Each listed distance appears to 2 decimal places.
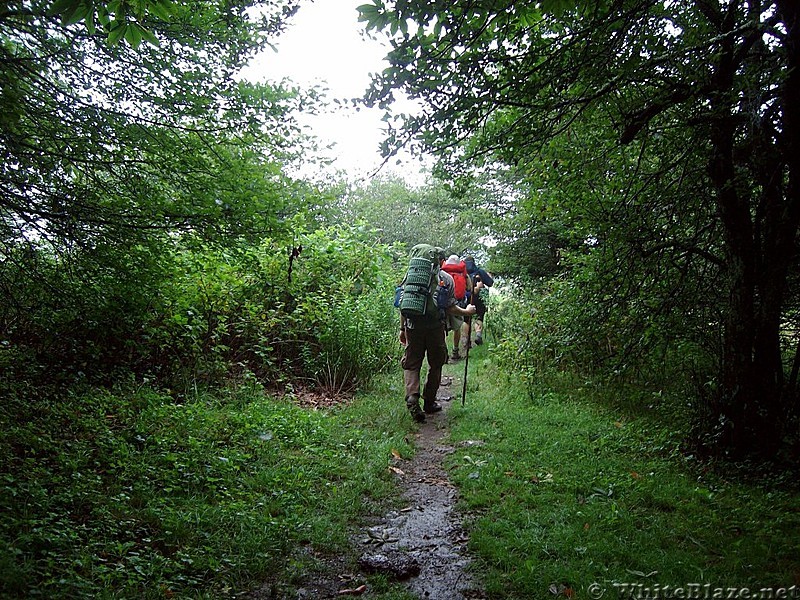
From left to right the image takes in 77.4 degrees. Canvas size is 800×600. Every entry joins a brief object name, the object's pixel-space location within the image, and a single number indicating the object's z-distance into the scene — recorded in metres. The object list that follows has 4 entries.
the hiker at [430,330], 6.97
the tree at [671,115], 3.42
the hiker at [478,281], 11.88
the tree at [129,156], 4.12
